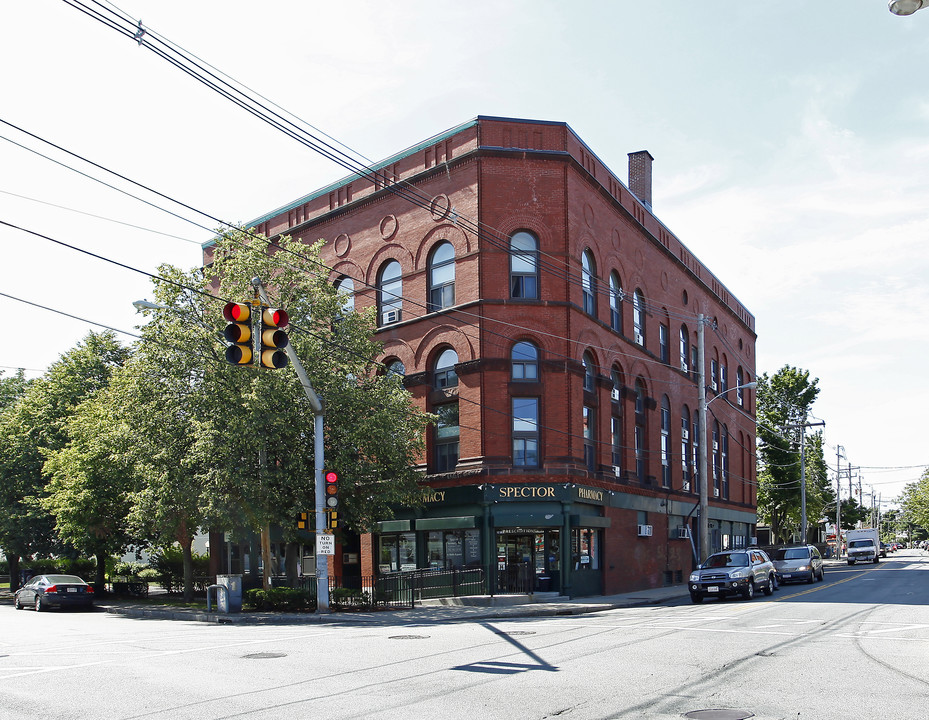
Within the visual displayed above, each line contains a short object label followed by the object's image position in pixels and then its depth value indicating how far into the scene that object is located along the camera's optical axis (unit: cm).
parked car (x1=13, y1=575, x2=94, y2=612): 3069
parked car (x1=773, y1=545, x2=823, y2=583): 3647
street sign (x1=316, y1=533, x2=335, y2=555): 2312
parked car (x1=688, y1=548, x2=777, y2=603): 2697
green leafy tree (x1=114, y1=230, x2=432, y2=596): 2505
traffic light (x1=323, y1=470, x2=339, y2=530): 2292
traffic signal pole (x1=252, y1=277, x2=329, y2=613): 2341
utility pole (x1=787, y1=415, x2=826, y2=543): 5912
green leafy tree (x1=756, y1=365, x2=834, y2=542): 6775
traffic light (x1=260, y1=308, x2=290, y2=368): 1300
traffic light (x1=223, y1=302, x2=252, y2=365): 1230
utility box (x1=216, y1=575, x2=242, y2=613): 2514
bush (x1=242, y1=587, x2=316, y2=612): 2542
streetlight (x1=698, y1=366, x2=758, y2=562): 3447
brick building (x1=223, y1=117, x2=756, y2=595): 3030
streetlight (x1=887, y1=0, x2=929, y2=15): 734
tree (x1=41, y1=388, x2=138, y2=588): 2956
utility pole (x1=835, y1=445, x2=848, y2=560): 8464
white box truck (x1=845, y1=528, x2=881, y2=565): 6599
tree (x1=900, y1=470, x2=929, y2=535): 11750
